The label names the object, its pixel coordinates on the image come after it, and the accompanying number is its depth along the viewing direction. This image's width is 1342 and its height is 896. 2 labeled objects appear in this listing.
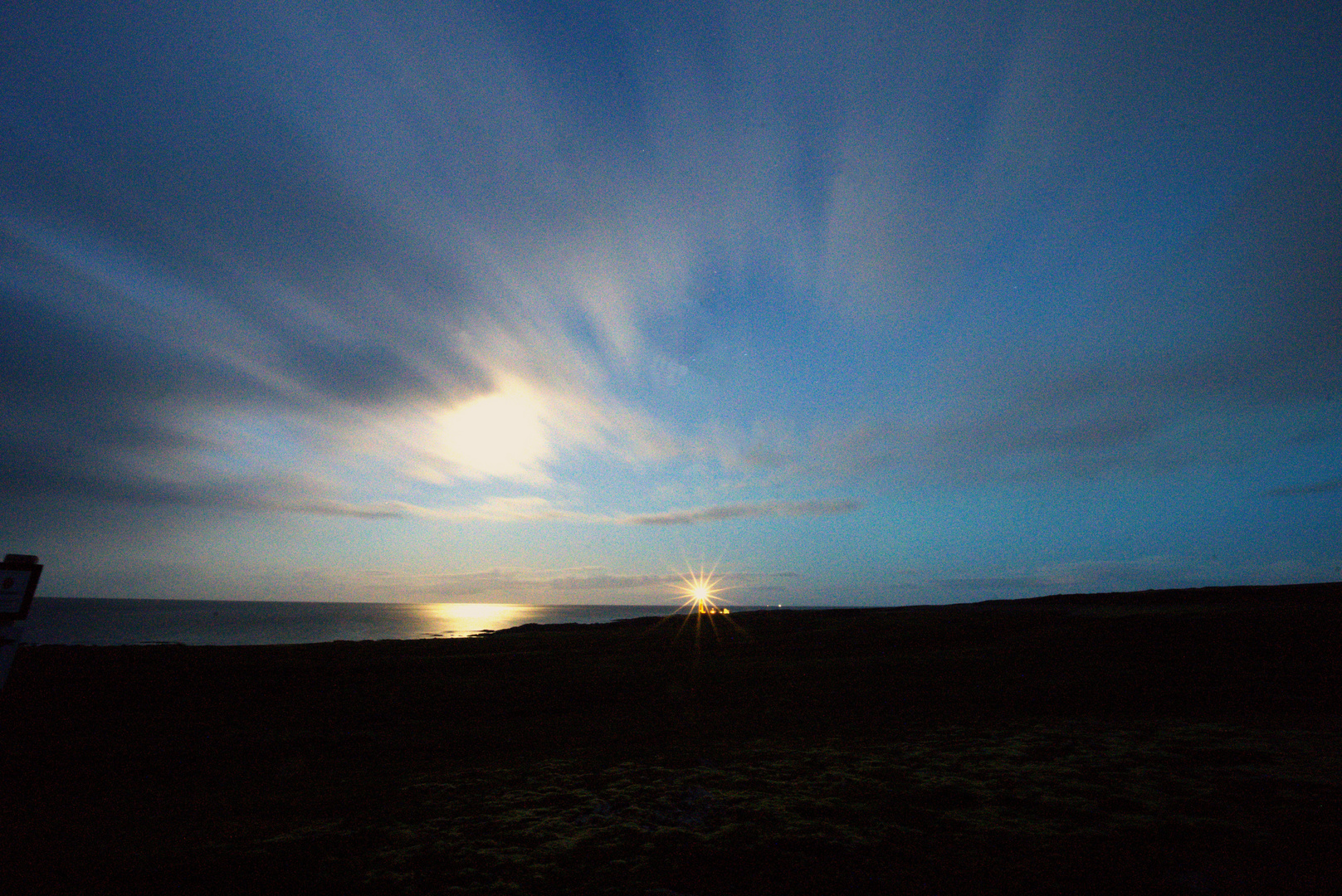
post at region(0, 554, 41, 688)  7.54
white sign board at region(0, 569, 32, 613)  7.71
